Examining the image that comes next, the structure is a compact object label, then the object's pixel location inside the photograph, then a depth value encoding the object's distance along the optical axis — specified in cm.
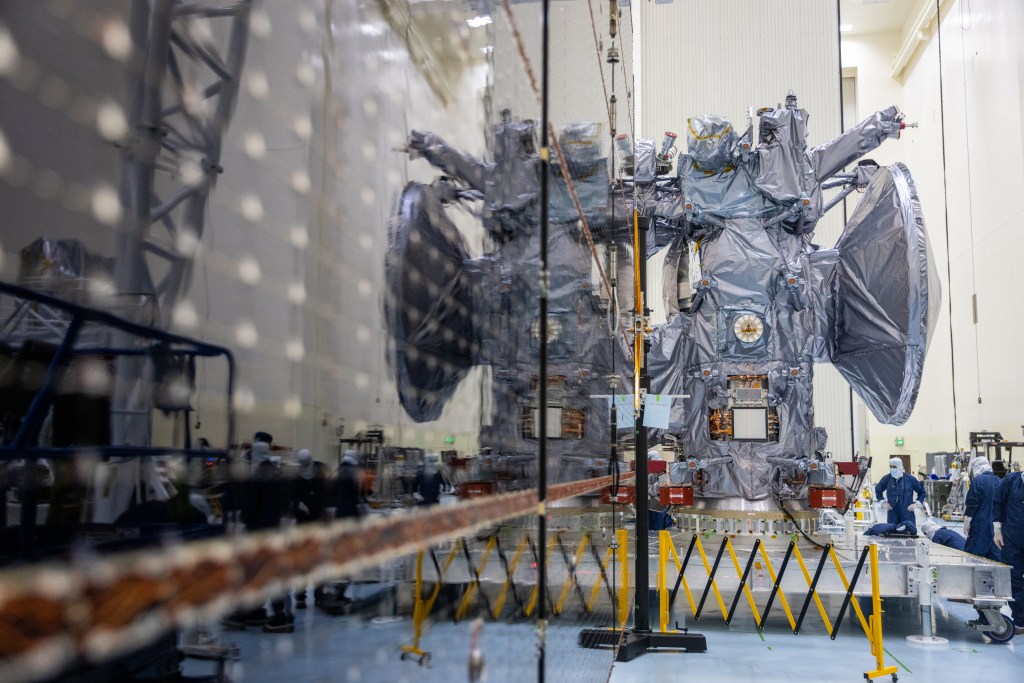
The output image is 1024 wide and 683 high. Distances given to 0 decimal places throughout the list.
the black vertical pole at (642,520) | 643
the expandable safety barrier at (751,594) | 674
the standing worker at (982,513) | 877
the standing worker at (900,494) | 1127
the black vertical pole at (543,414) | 229
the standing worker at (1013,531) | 746
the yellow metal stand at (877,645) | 565
